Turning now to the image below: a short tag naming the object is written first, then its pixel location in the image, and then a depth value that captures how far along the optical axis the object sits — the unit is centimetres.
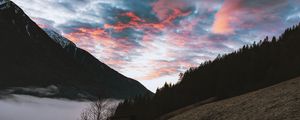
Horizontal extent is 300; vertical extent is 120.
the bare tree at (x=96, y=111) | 3922
